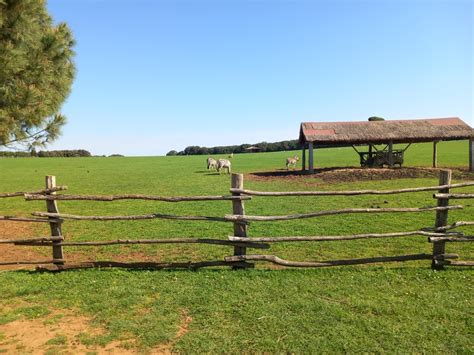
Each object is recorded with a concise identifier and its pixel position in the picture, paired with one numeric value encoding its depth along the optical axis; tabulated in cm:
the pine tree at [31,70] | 566
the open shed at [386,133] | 2300
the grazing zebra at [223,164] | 2805
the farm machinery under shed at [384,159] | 2486
